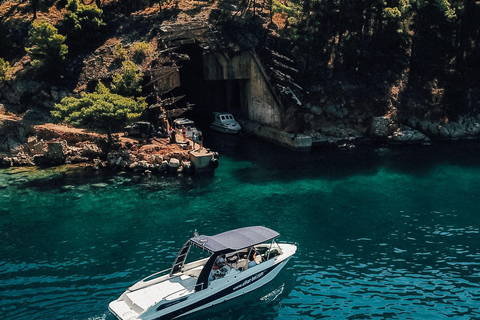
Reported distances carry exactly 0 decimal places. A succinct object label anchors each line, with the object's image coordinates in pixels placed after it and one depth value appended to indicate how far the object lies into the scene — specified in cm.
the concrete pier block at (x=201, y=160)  5294
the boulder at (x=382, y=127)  6500
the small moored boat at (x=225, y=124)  7038
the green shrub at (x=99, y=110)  5375
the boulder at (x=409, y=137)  6406
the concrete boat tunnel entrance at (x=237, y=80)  6650
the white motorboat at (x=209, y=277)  2658
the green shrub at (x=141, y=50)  6888
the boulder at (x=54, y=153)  5603
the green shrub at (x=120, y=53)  6850
